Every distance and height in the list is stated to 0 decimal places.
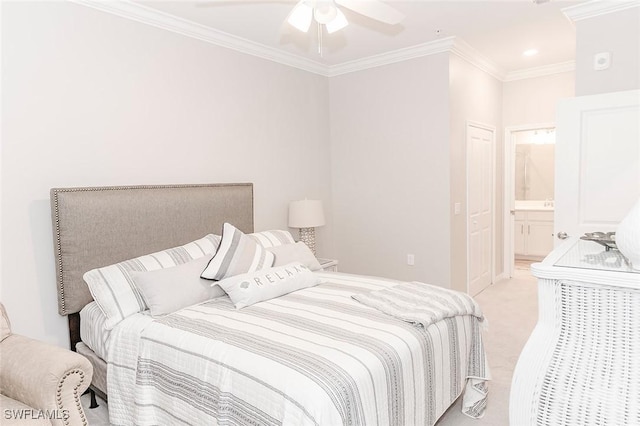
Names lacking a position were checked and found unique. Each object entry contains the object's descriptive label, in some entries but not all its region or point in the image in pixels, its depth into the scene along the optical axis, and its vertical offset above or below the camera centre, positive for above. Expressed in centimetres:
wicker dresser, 115 -48
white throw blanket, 222 -66
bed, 170 -73
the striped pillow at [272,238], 326 -38
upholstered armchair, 176 -80
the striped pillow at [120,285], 242 -53
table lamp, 414 -25
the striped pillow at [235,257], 271 -45
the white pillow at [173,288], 242 -56
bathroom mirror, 718 +28
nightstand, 401 -72
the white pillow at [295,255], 315 -50
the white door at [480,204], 468 -23
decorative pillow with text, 254 -59
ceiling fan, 216 +92
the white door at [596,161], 297 +14
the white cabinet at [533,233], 674 -82
